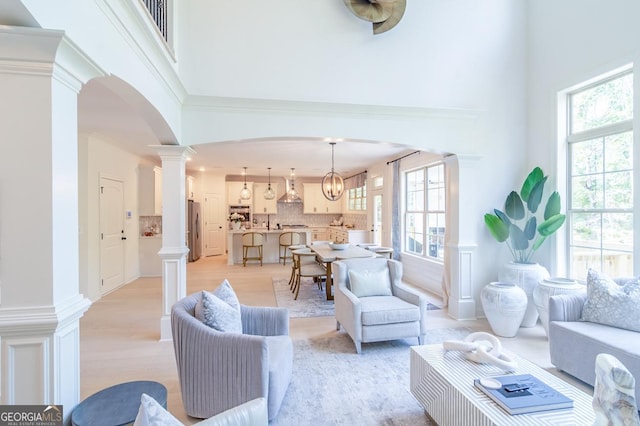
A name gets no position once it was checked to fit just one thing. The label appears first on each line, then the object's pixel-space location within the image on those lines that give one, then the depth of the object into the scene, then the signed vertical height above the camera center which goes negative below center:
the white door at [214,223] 10.06 -0.33
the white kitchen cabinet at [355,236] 8.24 -0.63
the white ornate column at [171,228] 3.59 -0.17
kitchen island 8.44 -0.84
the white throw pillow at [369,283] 3.59 -0.80
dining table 4.80 -0.66
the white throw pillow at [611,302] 2.55 -0.76
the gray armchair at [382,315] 3.18 -1.04
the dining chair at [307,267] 5.13 -0.91
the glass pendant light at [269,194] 9.31 +0.54
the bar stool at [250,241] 8.02 -0.72
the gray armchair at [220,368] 1.97 -0.99
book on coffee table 1.60 -0.97
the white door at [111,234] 5.47 -0.38
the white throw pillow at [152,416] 0.92 -0.59
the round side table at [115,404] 1.49 -0.96
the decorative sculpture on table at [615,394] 1.15 -0.67
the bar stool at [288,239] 8.06 -0.68
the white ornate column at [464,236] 4.20 -0.33
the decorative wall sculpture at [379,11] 3.85 +2.43
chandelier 5.86 +0.49
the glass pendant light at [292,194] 9.26 +0.53
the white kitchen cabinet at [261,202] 10.34 +0.34
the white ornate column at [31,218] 1.38 -0.02
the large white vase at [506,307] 3.55 -1.08
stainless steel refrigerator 8.70 -0.47
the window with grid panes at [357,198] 9.02 +0.41
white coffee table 1.55 -1.00
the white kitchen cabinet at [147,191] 7.02 +0.49
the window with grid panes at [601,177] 3.26 +0.37
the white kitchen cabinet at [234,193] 10.15 +0.63
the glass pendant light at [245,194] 9.26 +0.54
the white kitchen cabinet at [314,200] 10.59 +0.41
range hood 10.12 +0.74
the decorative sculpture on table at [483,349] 2.03 -0.93
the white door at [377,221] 7.86 -0.23
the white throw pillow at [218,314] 2.15 -0.70
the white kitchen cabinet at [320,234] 10.84 -0.74
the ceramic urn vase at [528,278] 3.78 -0.80
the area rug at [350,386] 2.21 -1.42
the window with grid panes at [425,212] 5.51 -0.01
